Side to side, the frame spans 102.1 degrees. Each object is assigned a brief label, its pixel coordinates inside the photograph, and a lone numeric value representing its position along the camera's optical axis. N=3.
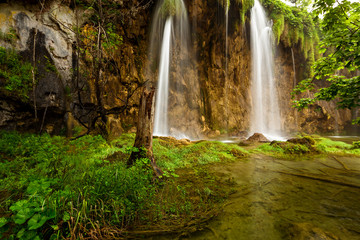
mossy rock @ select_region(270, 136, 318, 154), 6.65
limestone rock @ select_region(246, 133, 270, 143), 10.45
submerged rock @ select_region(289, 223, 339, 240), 1.70
